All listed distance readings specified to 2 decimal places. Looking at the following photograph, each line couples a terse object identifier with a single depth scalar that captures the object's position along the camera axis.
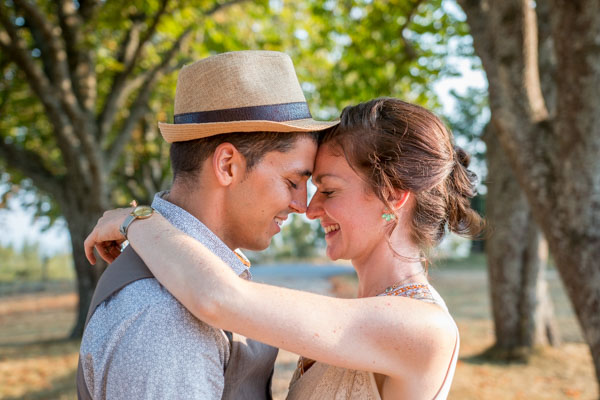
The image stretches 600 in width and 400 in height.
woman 1.70
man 1.68
